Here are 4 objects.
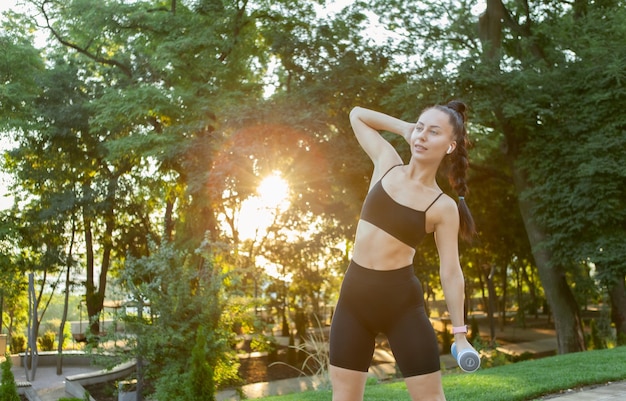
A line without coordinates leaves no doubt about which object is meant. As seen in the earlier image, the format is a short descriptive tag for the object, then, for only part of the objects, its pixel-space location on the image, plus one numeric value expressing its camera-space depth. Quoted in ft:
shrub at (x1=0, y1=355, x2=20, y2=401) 32.63
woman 8.66
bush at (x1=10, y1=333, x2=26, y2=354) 81.35
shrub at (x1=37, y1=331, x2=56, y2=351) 82.02
